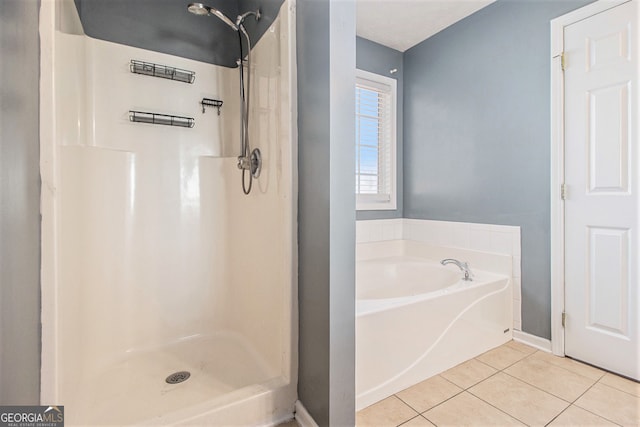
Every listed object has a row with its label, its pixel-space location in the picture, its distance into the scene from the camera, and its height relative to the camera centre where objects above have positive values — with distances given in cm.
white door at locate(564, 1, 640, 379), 168 +12
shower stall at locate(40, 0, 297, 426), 125 -13
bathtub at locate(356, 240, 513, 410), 150 -63
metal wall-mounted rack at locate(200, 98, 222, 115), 205 +73
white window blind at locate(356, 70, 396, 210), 287 +67
